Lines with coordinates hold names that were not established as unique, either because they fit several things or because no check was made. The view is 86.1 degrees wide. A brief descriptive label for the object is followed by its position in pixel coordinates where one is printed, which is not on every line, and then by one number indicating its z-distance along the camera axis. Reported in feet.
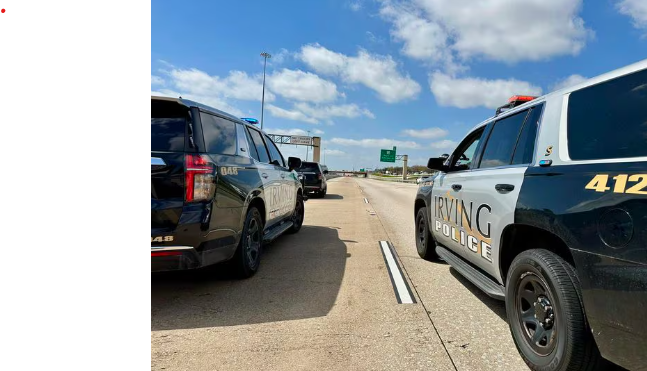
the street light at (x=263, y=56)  144.83
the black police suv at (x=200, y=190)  10.48
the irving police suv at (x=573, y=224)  5.70
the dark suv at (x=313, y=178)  58.80
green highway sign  229.25
